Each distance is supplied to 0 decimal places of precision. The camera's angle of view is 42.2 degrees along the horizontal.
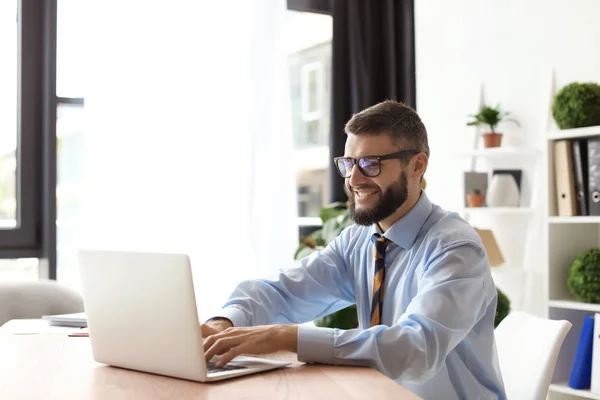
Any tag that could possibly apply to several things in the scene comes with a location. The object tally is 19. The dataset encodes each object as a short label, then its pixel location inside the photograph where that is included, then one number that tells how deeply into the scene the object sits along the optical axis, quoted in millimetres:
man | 1562
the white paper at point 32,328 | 2090
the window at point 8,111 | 3869
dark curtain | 4441
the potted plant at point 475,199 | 3709
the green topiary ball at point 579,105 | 3160
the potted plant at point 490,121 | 3678
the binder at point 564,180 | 3203
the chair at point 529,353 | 1884
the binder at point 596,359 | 3033
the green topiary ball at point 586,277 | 3121
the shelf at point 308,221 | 4611
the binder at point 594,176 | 3094
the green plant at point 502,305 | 3410
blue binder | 3107
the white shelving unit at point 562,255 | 3211
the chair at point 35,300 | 2787
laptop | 1409
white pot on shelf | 3604
